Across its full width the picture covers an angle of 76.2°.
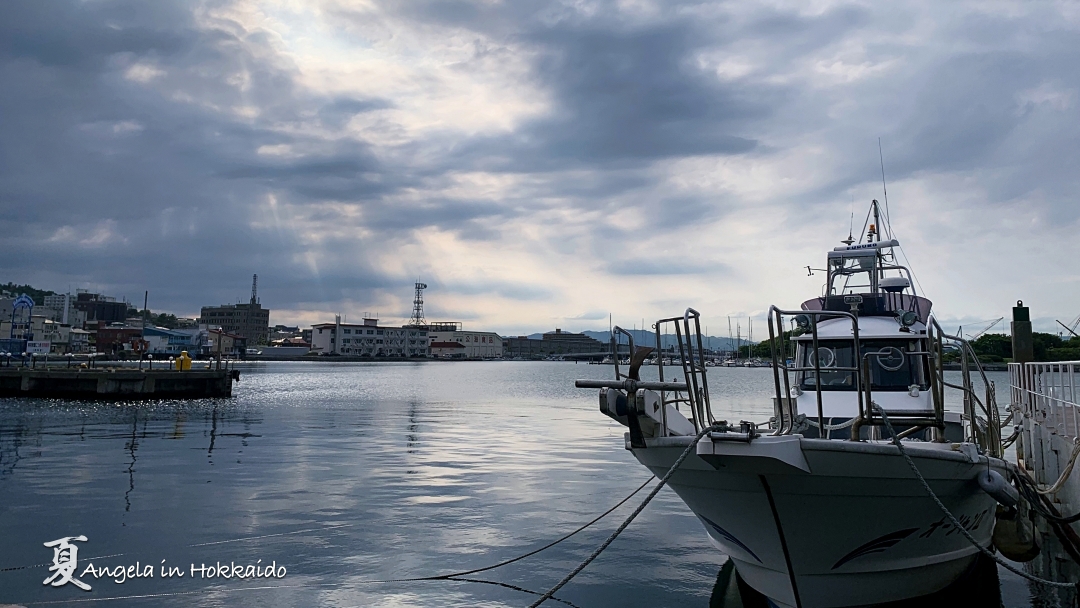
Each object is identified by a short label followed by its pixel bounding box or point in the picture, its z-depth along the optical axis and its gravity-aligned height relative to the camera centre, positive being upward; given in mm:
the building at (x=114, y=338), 167000 +4548
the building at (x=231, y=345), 161825 +3157
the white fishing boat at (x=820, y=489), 7234 -1495
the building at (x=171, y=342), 154625 +3405
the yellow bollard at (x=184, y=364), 56500 -616
